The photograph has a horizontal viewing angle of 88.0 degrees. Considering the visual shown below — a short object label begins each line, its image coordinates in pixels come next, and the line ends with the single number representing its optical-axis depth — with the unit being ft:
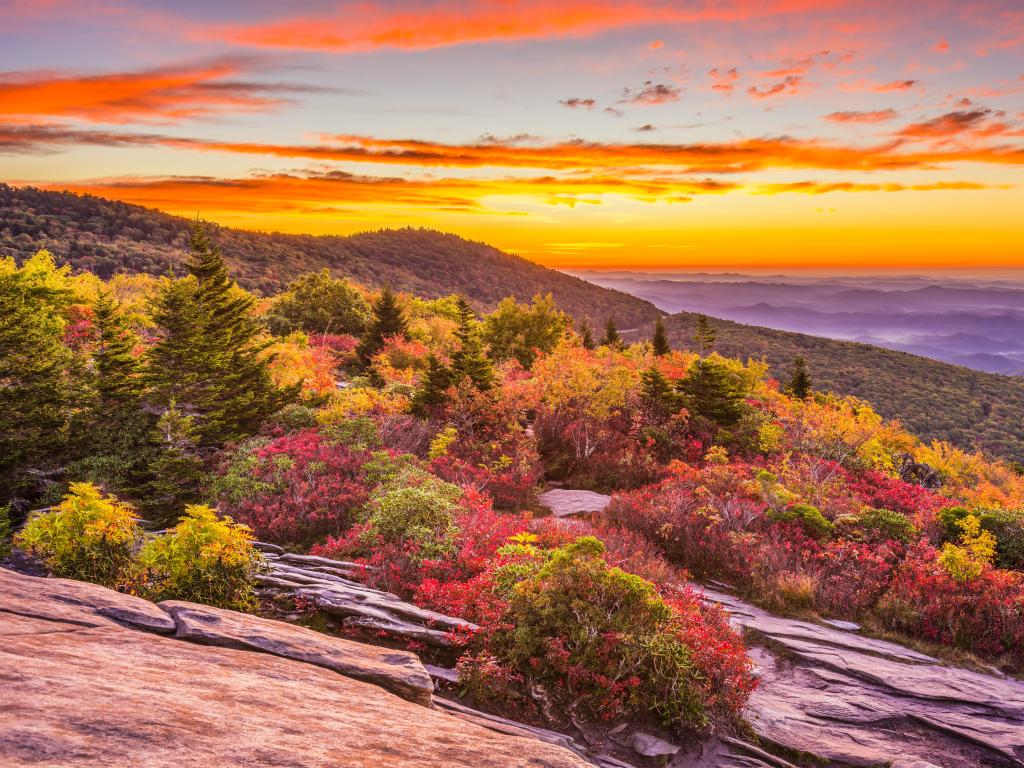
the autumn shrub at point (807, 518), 48.93
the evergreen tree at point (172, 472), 48.47
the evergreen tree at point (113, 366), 53.83
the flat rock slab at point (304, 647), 18.85
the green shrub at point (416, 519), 36.63
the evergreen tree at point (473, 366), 74.43
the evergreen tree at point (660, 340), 191.83
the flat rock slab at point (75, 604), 16.48
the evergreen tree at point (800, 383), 132.77
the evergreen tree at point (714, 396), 79.15
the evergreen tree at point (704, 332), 141.79
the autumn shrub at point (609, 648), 24.22
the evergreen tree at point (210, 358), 55.57
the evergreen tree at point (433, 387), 73.41
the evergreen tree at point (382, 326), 118.73
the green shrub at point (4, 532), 29.35
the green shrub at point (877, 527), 48.29
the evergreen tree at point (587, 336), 193.26
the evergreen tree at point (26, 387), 47.24
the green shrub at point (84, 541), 25.85
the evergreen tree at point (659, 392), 78.74
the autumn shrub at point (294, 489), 42.86
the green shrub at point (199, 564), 25.70
